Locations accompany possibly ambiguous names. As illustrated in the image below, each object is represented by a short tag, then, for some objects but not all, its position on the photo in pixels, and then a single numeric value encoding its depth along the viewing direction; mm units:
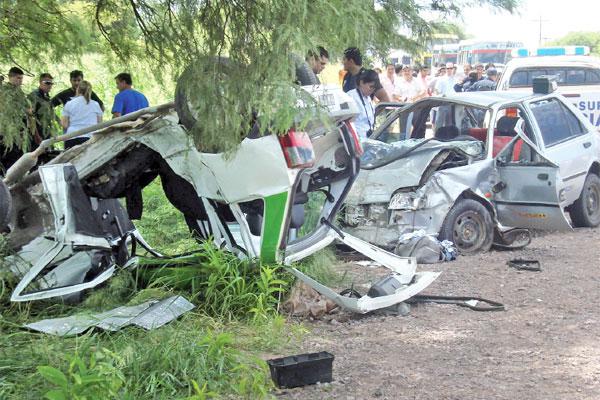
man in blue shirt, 12164
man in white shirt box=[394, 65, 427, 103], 20156
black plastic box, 4945
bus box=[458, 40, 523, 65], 34662
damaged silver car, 8742
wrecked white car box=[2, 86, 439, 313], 5969
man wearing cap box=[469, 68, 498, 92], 18000
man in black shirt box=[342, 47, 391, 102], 8473
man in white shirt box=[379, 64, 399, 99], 19172
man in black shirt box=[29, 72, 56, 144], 6548
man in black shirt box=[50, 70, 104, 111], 10867
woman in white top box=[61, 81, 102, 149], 12195
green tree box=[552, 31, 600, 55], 63931
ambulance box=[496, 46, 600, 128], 17344
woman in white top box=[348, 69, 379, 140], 9766
